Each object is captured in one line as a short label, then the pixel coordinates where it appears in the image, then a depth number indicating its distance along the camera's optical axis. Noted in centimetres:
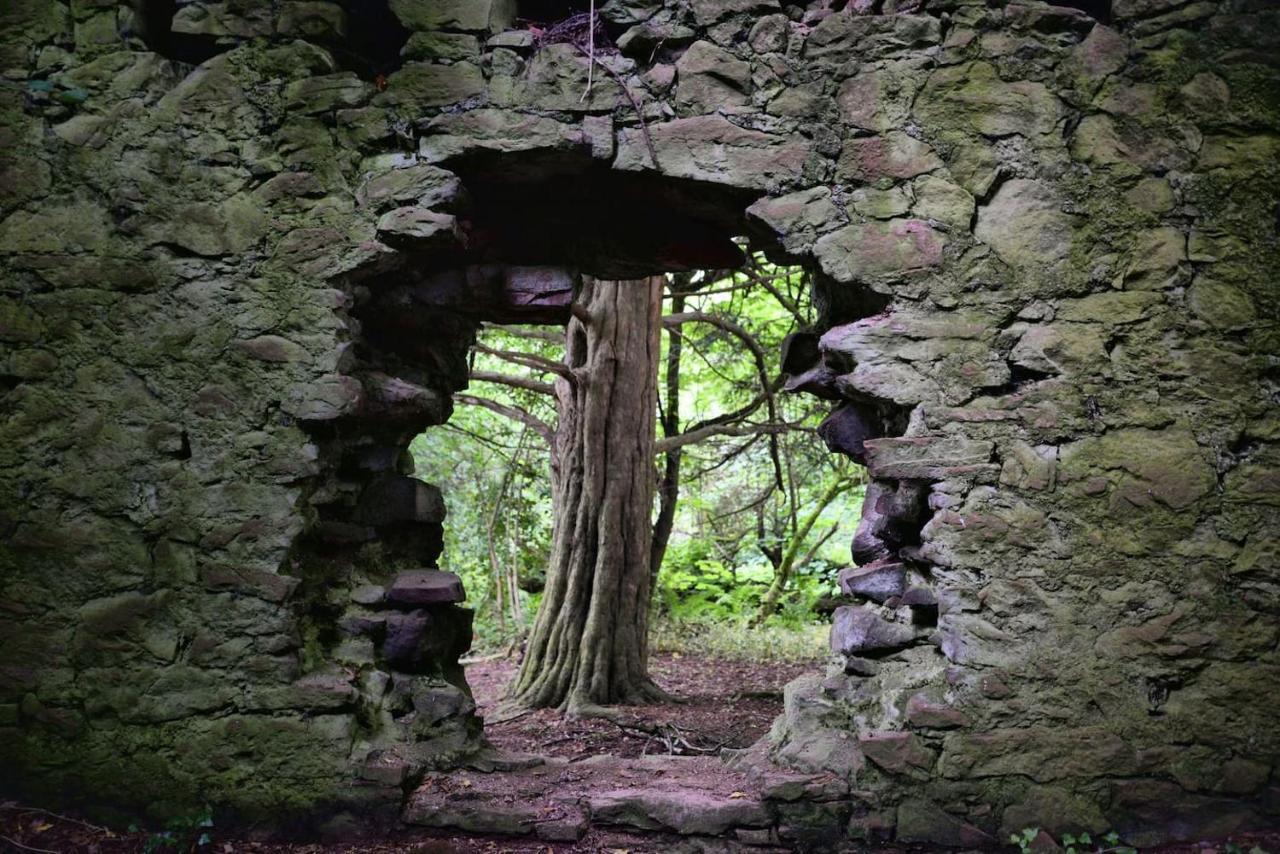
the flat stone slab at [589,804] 286
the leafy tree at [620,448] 582
